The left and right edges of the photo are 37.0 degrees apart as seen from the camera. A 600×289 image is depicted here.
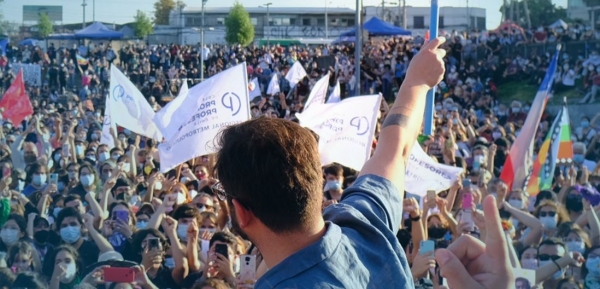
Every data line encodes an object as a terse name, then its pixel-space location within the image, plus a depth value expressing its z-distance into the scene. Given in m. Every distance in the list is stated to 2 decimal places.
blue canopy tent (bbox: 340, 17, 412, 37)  29.22
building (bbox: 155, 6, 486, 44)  61.12
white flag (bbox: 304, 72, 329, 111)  12.69
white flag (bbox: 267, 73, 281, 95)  22.10
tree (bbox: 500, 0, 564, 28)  33.03
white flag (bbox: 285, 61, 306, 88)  22.13
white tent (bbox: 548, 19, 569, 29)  24.59
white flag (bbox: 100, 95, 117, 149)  13.62
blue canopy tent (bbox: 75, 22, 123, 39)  34.25
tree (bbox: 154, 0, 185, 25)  81.25
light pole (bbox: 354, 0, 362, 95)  17.72
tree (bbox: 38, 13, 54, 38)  58.44
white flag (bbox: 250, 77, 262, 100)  20.64
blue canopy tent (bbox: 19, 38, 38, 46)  35.61
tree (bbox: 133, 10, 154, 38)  57.78
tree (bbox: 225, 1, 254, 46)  45.72
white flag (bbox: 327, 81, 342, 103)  14.75
